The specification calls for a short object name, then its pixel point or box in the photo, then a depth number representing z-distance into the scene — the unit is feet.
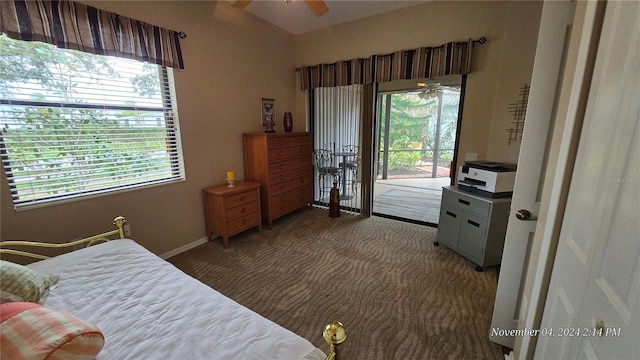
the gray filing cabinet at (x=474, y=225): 7.56
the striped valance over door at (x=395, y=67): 9.44
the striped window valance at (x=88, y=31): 5.43
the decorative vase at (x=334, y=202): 12.66
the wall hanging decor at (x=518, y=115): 8.38
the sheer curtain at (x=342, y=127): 12.39
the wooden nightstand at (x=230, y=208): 9.30
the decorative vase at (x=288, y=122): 12.31
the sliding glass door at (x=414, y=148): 15.01
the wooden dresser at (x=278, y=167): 10.73
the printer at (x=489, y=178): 7.47
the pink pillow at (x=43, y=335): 2.36
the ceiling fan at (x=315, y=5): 6.84
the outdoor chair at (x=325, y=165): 13.64
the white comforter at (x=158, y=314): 2.94
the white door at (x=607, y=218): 2.03
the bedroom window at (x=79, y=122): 5.74
